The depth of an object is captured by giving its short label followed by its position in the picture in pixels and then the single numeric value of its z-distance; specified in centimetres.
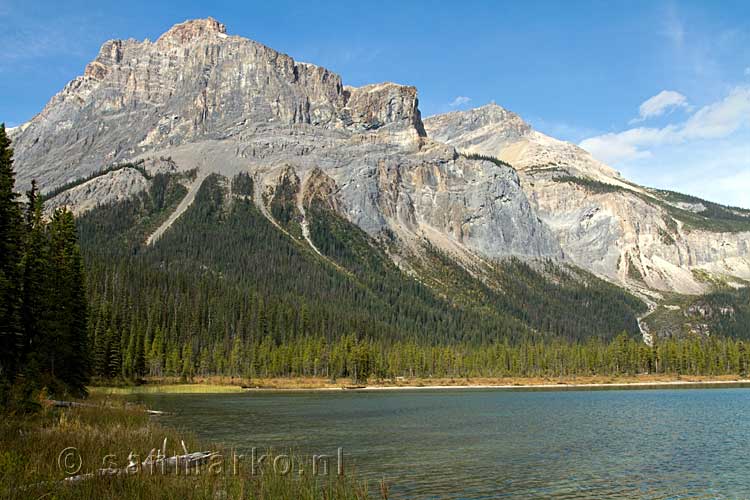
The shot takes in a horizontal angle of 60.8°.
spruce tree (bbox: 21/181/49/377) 5062
